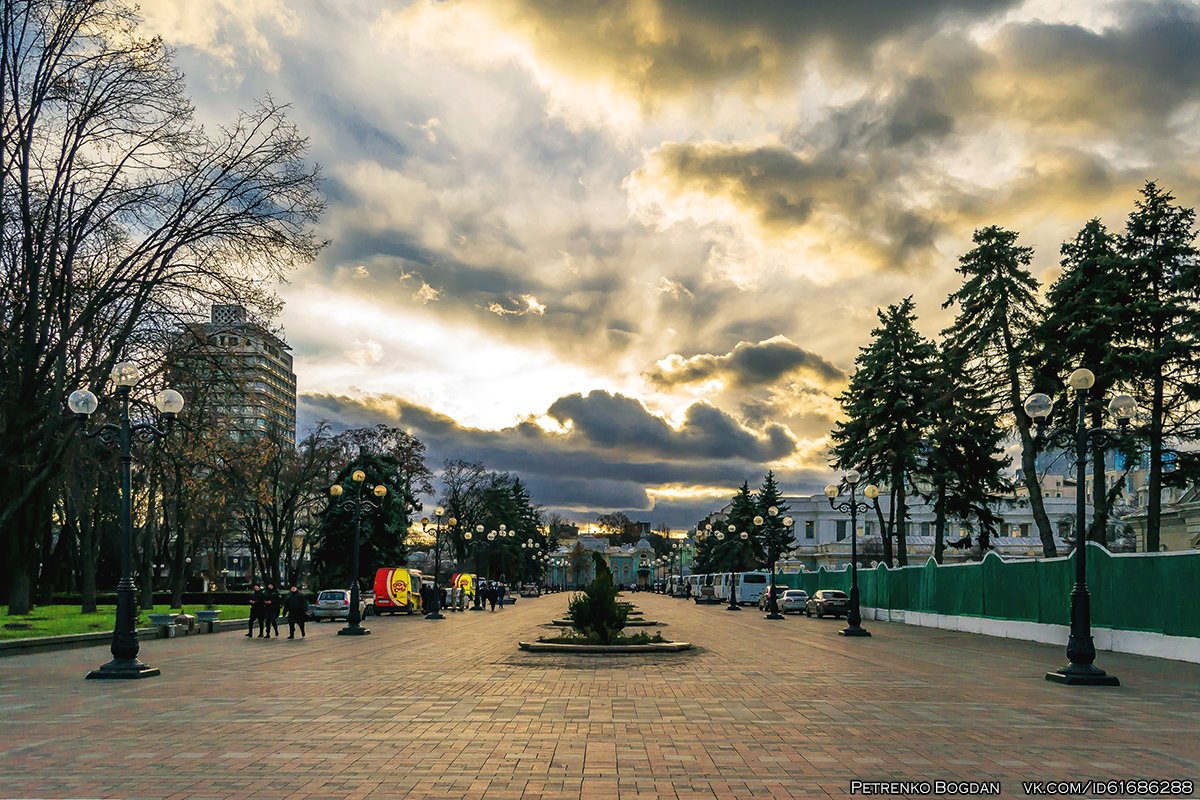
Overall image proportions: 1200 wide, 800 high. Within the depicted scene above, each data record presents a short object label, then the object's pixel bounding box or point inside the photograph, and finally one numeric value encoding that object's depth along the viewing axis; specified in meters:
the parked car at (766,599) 57.47
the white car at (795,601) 52.69
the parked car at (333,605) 43.34
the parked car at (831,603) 46.59
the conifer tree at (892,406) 51.16
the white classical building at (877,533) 94.81
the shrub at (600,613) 23.36
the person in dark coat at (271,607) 29.89
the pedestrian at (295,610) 28.78
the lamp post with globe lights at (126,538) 16.88
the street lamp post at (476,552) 59.61
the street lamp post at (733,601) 58.56
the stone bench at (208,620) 31.84
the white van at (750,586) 71.56
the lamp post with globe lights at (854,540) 31.16
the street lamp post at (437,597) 43.34
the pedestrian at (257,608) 29.48
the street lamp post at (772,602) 46.44
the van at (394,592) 47.88
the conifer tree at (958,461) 47.69
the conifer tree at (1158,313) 35.91
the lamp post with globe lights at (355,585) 31.59
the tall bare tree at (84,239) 25.58
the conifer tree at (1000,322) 42.44
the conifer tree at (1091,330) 37.09
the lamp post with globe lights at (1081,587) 16.11
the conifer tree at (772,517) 87.29
